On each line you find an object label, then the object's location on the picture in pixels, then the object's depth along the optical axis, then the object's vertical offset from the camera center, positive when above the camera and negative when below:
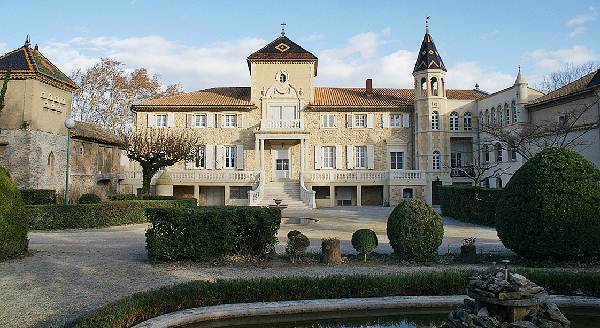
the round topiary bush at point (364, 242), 11.74 -1.37
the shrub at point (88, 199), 23.55 -0.54
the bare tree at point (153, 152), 27.11 +2.07
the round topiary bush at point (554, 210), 10.14 -0.52
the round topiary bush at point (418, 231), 11.37 -1.08
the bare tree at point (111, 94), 44.31 +9.12
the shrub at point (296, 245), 11.37 -1.40
